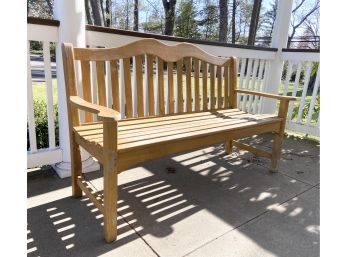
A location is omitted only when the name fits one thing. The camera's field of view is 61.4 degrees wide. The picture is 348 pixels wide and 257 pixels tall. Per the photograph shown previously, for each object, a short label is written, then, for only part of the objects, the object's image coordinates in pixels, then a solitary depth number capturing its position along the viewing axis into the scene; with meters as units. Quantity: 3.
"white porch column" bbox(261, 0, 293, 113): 3.81
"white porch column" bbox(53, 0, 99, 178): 2.14
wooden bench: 1.66
